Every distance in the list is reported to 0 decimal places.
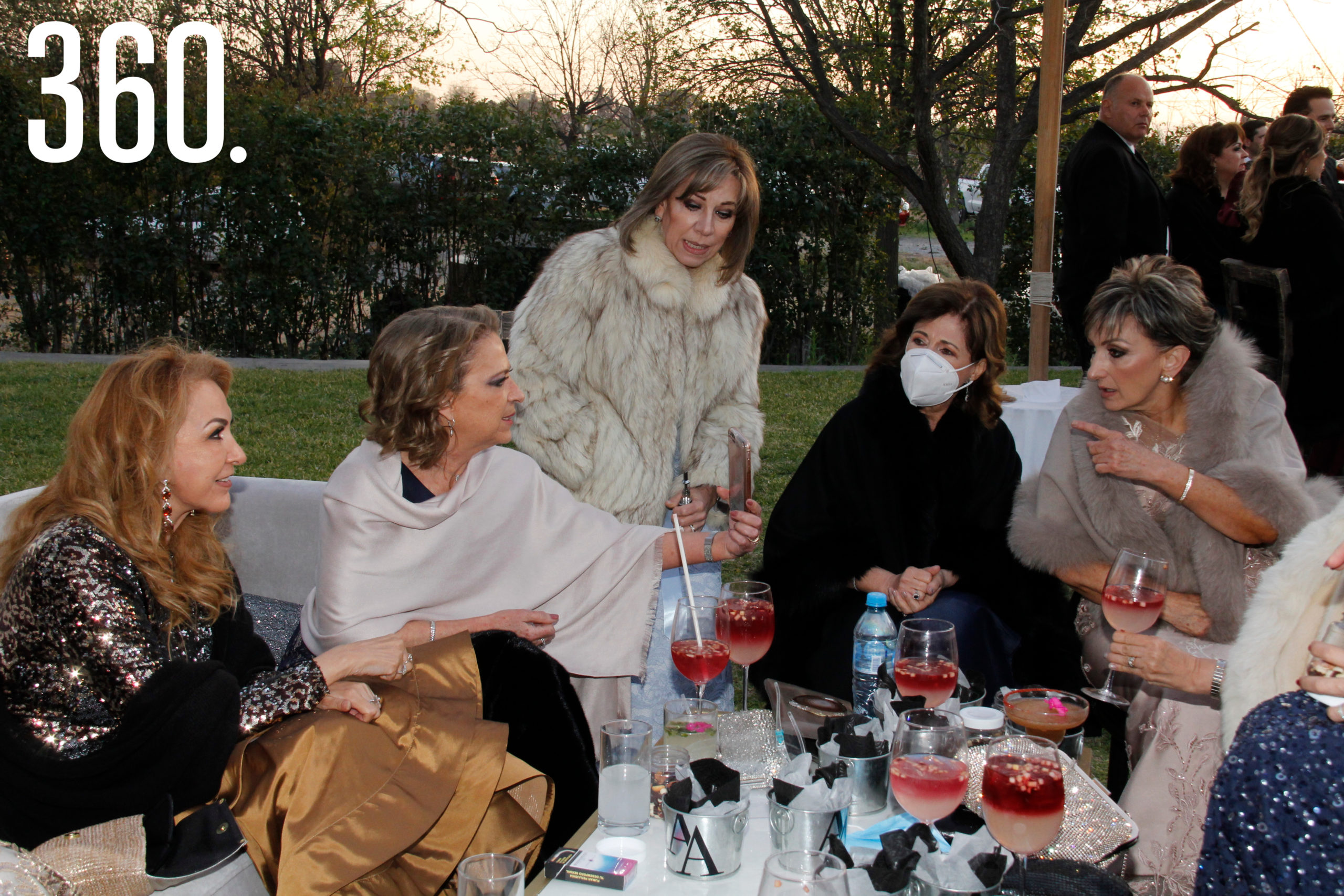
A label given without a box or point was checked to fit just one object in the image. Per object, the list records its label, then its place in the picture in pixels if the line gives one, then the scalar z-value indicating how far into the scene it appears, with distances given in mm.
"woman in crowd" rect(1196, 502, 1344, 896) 1585
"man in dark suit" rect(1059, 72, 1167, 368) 5160
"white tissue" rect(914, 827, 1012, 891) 1630
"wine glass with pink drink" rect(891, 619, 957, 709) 2092
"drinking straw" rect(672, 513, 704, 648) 2168
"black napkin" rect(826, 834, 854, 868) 1722
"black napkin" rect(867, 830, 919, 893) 1620
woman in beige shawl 2764
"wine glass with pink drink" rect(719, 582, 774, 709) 2205
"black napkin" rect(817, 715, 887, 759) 1944
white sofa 3494
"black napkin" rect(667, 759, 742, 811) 1797
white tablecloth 4500
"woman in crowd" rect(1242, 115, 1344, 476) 4891
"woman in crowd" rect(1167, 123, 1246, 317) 5500
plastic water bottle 2514
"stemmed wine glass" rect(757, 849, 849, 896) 1384
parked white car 12969
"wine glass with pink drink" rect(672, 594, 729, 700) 2186
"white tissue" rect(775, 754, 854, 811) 1768
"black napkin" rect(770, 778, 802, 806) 1779
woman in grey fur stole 2893
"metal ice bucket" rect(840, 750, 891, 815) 1961
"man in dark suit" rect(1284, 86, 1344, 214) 5414
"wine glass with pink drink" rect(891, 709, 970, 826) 1722
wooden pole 4898
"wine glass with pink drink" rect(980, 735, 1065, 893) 1608
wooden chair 5051
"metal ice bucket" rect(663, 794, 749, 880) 1770
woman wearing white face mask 3293
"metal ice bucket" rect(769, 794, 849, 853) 1743
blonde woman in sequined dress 2061
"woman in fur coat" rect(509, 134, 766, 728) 3324
